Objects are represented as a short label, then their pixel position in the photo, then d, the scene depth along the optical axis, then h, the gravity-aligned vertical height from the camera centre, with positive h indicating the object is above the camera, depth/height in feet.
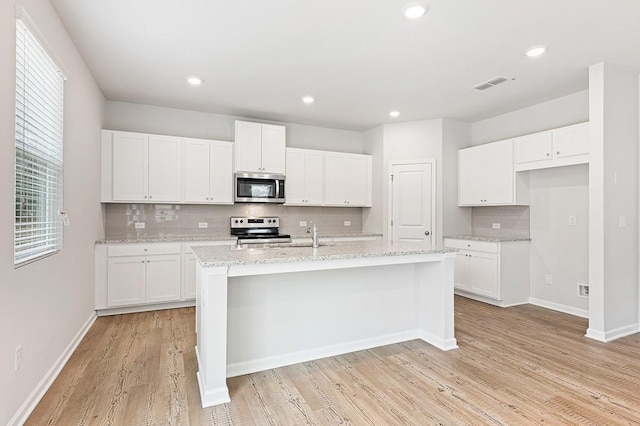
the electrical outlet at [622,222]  11.55 -0.23
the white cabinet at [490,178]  15.34 +1.70
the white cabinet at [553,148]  12.66 +2.59
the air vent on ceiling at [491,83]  12.38 +4.78
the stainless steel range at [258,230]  16.24 -0.76
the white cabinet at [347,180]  18.39 +1.87
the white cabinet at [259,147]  16.10 +3.15
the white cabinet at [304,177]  17.48 +1.88
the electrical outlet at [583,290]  13.69 -2.93
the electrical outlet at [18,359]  6.45 -2.69
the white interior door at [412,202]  17.46 +0.65
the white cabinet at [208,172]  15.35 +1.91
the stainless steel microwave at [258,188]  16.15 +1.26
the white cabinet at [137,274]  13.27 -2.33
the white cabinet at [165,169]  14.73 +1.94
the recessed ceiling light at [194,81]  12.34 +4.78
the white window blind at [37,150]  6.86 +1.41
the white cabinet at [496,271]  14.89 -2.46
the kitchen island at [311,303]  7.52 -2.39
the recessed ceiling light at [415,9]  7.95 +4.76
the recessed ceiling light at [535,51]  10.03 +4.75
